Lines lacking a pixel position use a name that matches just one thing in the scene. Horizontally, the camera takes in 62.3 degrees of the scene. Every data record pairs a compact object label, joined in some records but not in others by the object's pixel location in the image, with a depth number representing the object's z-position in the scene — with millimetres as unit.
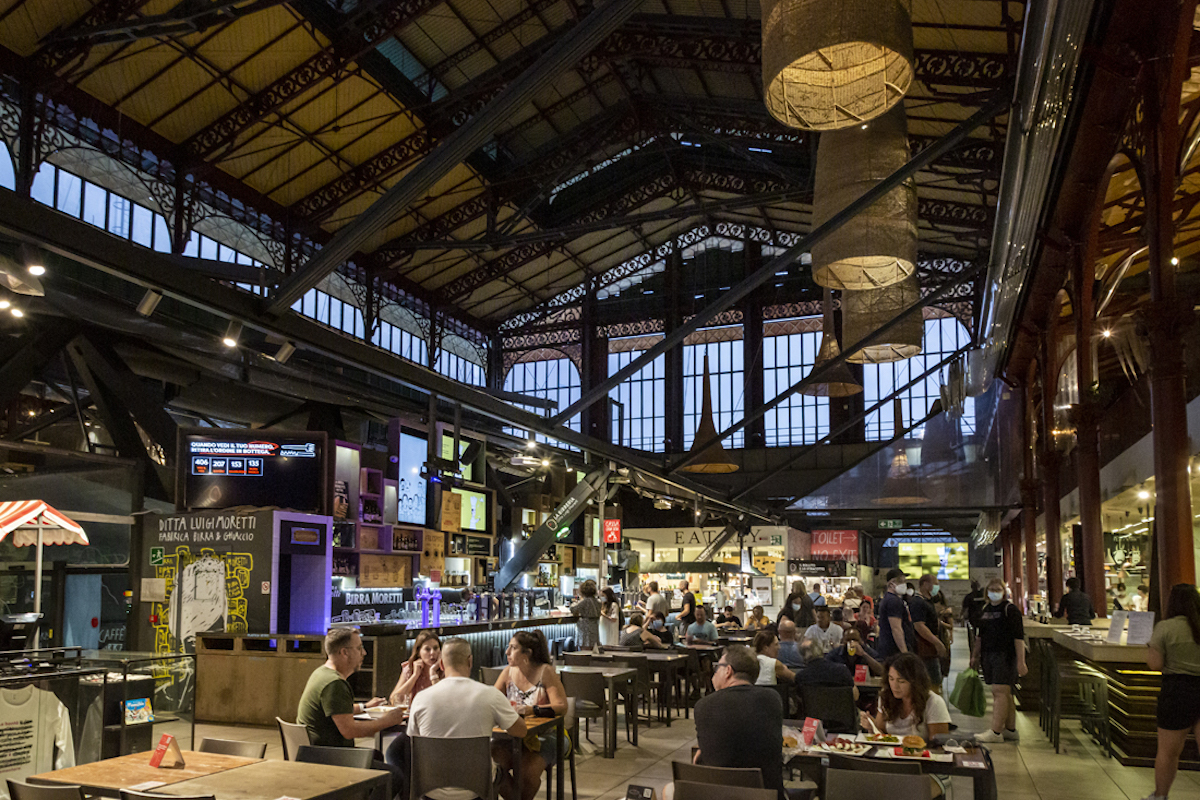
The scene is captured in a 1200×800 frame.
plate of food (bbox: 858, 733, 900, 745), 4871
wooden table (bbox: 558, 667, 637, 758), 8023
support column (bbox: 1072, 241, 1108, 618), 11242
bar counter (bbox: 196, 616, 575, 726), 9383
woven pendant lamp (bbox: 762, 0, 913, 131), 4727
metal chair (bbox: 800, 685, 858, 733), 6719
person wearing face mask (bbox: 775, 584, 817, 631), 13352
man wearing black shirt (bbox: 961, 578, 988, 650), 12669
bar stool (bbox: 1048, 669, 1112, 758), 8055
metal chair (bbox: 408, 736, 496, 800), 4594
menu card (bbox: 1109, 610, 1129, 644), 7781
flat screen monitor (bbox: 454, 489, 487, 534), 15883
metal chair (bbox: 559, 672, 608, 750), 7941
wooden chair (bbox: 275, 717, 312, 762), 4891
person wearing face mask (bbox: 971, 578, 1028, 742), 8703
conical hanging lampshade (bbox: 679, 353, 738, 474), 14414
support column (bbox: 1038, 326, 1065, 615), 12372
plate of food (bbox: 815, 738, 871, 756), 4617
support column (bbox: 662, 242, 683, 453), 28625
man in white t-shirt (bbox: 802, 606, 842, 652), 9117
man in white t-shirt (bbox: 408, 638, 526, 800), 4754
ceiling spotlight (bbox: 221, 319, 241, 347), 6527
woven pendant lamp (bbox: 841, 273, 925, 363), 9102
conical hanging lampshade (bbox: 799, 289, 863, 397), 11727
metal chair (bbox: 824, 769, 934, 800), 3656
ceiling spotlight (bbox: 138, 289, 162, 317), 5875
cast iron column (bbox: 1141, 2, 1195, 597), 6523
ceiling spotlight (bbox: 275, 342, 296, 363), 7165
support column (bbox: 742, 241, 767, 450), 29159
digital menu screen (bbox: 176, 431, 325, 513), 10766
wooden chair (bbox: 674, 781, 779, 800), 3578
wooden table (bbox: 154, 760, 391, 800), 3699
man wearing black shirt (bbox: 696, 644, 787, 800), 4250
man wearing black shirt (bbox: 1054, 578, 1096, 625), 10586
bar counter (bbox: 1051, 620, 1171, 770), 7477
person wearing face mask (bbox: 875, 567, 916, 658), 9031
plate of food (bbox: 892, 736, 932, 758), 4574
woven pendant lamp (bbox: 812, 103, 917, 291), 7309
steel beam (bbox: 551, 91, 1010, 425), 6922
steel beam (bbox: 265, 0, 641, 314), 4875
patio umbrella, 7963
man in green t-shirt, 5004
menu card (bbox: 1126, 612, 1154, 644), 7324
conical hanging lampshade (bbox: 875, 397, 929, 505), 20719
